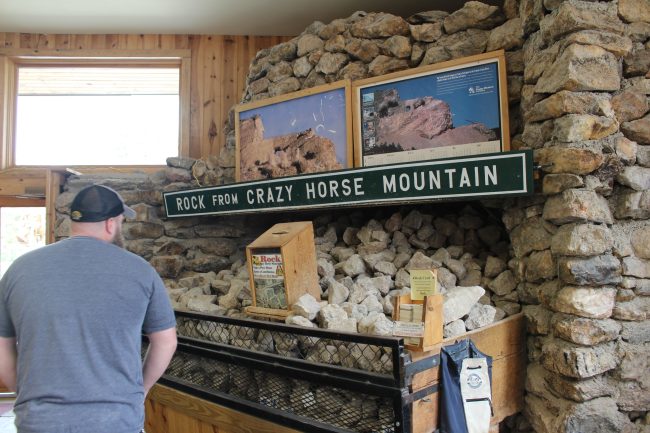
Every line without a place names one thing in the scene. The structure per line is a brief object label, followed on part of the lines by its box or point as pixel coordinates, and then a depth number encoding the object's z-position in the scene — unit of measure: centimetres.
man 167
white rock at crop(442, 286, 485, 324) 246
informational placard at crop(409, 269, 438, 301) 224
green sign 260
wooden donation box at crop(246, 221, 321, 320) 284
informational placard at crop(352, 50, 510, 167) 308
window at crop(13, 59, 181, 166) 551
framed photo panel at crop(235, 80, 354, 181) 373
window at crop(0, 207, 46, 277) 555
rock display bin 213
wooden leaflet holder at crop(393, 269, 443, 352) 214
